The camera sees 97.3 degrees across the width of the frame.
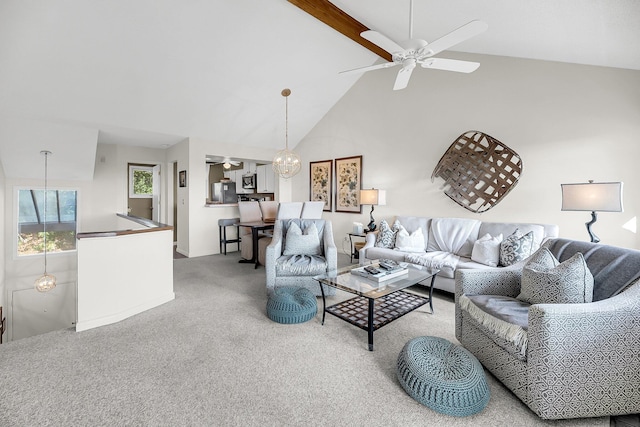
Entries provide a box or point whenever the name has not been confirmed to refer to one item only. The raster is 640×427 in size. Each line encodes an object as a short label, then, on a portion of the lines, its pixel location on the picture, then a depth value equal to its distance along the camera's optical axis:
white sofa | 3.13
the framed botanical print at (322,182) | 5.82
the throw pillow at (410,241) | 3.80
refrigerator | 7.89
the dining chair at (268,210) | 5.64
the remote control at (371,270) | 2.63
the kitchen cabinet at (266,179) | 6.76
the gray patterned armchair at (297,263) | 3.12
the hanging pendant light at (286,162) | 5.34
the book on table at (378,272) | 2.57
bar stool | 5.66
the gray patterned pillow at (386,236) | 3.95
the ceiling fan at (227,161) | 5.92
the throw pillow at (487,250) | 3.08
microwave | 7.38
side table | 4.82
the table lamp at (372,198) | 4.55
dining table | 4.62
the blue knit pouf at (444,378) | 1.50
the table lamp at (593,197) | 2.23
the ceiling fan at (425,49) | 1.93
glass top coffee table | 2.30
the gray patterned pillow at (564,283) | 1.67
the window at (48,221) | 4.89
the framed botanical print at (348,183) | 5.31
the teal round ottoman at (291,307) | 2.56
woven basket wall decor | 3.60
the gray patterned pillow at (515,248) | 2.89
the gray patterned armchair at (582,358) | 1.43
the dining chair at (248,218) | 5.04
